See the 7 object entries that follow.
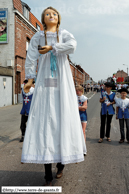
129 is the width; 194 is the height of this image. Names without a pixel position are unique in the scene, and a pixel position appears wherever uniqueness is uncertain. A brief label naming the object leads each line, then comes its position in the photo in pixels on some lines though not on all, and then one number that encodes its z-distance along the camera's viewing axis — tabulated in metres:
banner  18.01
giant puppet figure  2.84
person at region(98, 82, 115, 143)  5.85
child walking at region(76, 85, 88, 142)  5.04
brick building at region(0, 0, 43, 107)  17.48
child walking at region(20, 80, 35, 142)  6.07
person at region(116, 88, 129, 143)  5.92
